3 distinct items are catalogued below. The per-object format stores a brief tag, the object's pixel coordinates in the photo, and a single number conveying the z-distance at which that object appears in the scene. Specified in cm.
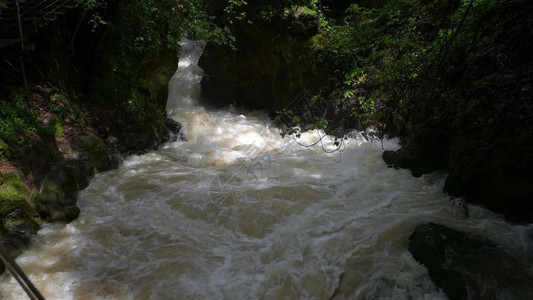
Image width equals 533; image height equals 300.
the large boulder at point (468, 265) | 377
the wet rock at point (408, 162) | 680
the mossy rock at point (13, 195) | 503
